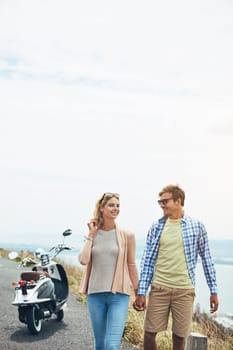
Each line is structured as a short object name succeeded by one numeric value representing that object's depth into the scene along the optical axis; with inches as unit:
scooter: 338.0
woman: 223.0
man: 224.7
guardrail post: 220.7
